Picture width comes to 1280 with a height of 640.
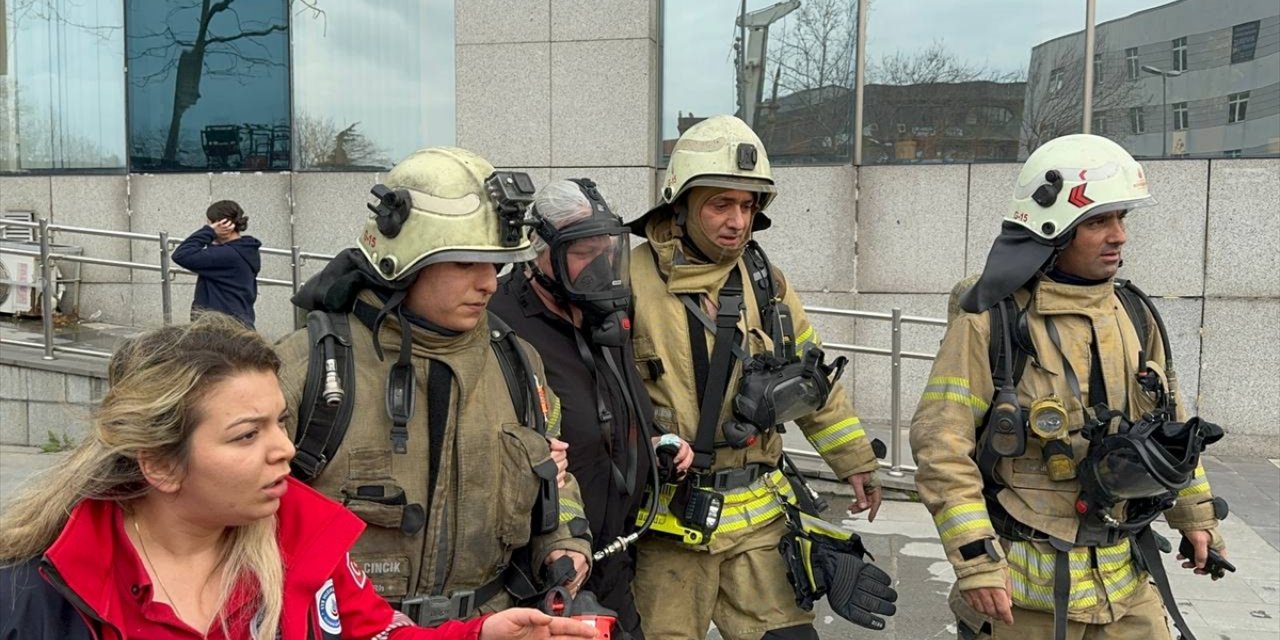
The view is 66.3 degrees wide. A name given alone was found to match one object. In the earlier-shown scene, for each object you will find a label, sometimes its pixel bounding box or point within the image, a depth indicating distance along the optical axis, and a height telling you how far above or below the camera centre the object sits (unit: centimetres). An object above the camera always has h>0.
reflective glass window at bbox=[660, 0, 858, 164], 836 +145
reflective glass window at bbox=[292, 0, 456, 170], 938 +141
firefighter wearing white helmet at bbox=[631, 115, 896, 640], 318 -58
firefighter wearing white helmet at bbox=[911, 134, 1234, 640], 278 -50
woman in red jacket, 157 -50
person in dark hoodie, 686 -21
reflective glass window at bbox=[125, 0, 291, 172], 953 +143
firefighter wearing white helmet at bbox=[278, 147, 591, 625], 221 -40
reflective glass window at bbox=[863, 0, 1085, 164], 807 +135
